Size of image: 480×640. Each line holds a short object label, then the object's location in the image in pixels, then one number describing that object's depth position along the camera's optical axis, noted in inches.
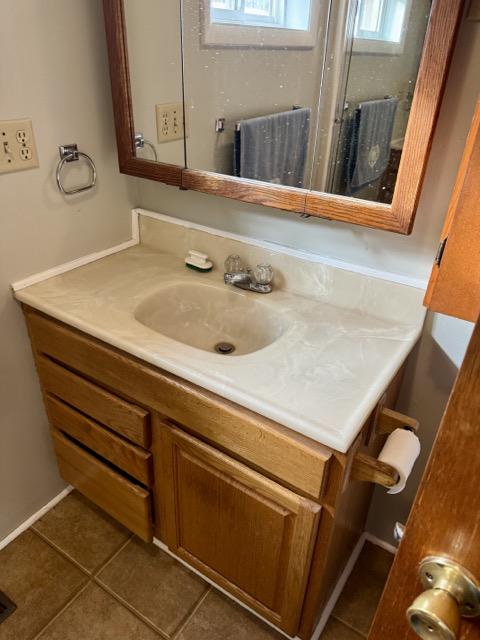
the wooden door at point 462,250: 29.7
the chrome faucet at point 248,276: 49.6
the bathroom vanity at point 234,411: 35.4
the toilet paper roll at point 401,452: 35.0
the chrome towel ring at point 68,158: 48.8
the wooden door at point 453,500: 14.9
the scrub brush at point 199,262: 53.9
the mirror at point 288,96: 34.8
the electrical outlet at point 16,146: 43.3
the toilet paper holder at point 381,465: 35.3
